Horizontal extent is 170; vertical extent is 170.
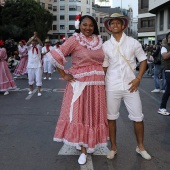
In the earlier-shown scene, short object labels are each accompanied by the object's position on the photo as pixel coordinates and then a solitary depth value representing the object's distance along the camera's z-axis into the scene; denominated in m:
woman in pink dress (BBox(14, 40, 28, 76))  11.29
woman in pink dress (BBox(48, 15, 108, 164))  3.02
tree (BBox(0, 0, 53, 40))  36.61
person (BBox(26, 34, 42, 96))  7.43
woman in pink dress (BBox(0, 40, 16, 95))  7.84
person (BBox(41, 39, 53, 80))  11.52
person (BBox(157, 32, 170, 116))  5.12
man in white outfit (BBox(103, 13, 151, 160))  3.06
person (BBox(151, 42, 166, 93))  7.93
